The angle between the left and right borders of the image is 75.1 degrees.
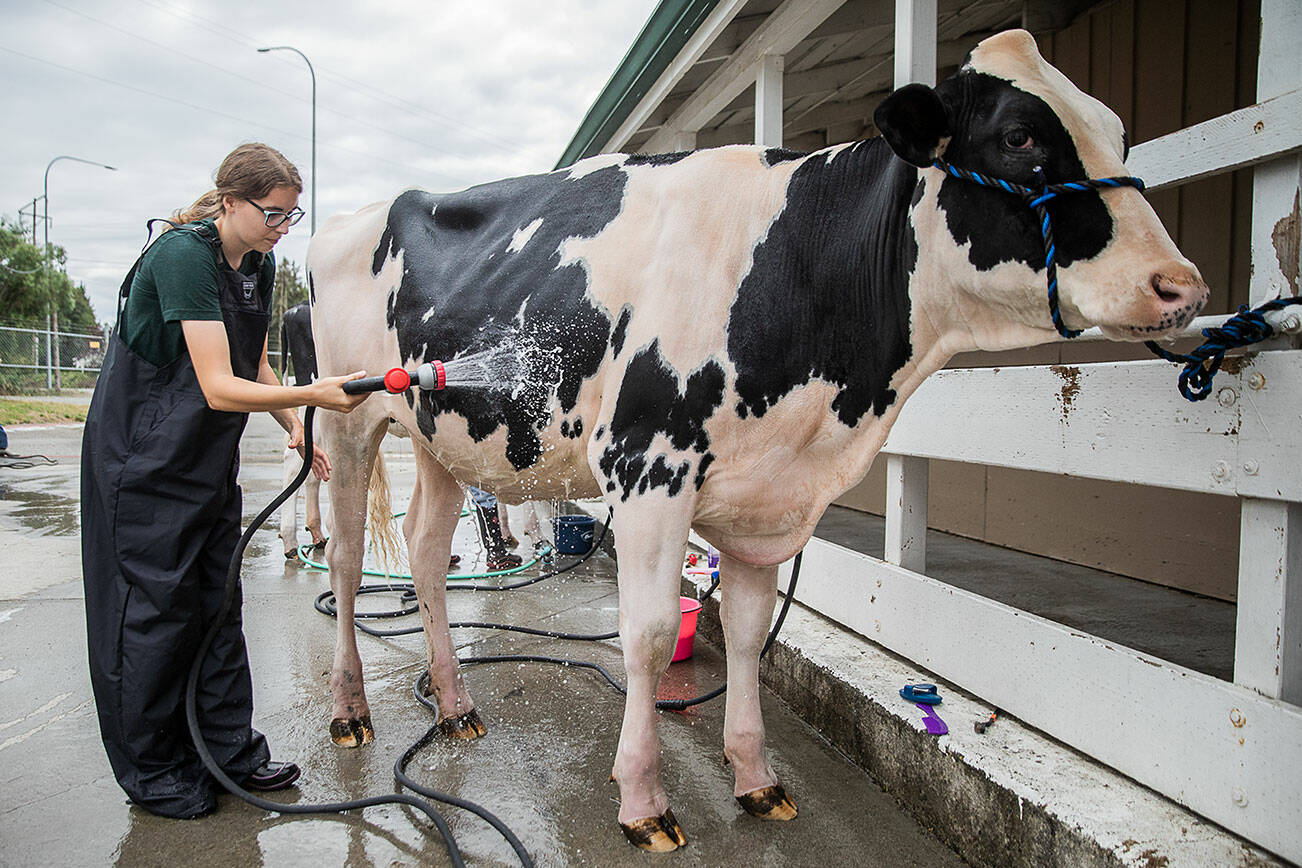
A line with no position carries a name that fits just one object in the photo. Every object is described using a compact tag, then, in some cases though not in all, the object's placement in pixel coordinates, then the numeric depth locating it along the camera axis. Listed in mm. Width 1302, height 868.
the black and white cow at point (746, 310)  1824
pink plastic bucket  3865
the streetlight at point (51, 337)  24923
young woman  2508
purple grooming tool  2535
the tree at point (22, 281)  26688
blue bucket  6508
